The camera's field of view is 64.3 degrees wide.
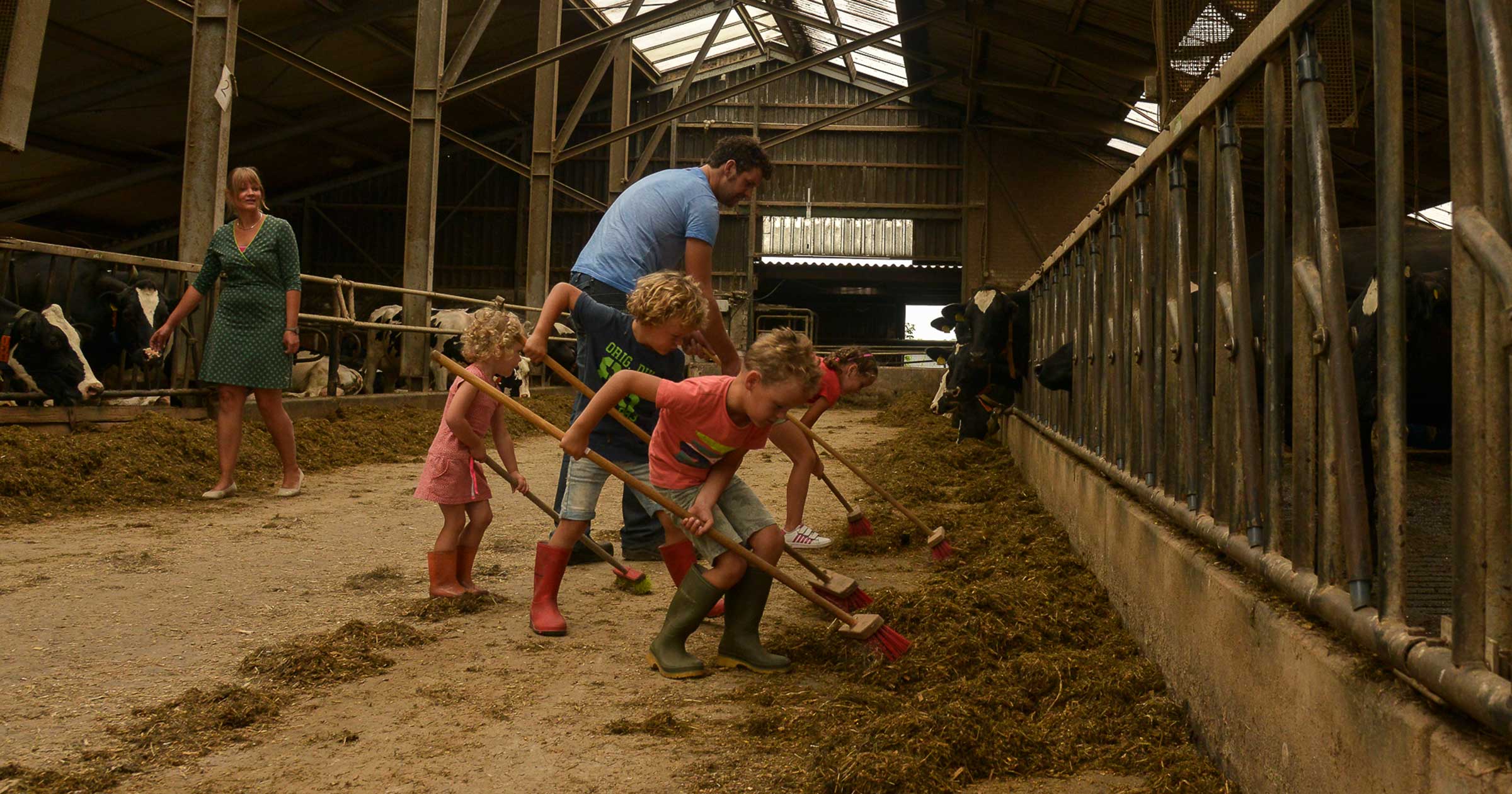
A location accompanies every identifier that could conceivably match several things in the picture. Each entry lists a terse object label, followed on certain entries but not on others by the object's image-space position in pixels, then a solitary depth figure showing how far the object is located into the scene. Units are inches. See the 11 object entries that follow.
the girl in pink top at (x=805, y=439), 193.6
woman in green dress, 239.6
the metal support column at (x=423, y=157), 499.2
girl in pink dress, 156.2
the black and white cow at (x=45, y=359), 268.2
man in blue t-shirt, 166.2
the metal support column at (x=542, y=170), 631.2
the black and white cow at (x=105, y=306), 313.4
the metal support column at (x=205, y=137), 325.1
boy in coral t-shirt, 123.0
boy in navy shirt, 136.9
